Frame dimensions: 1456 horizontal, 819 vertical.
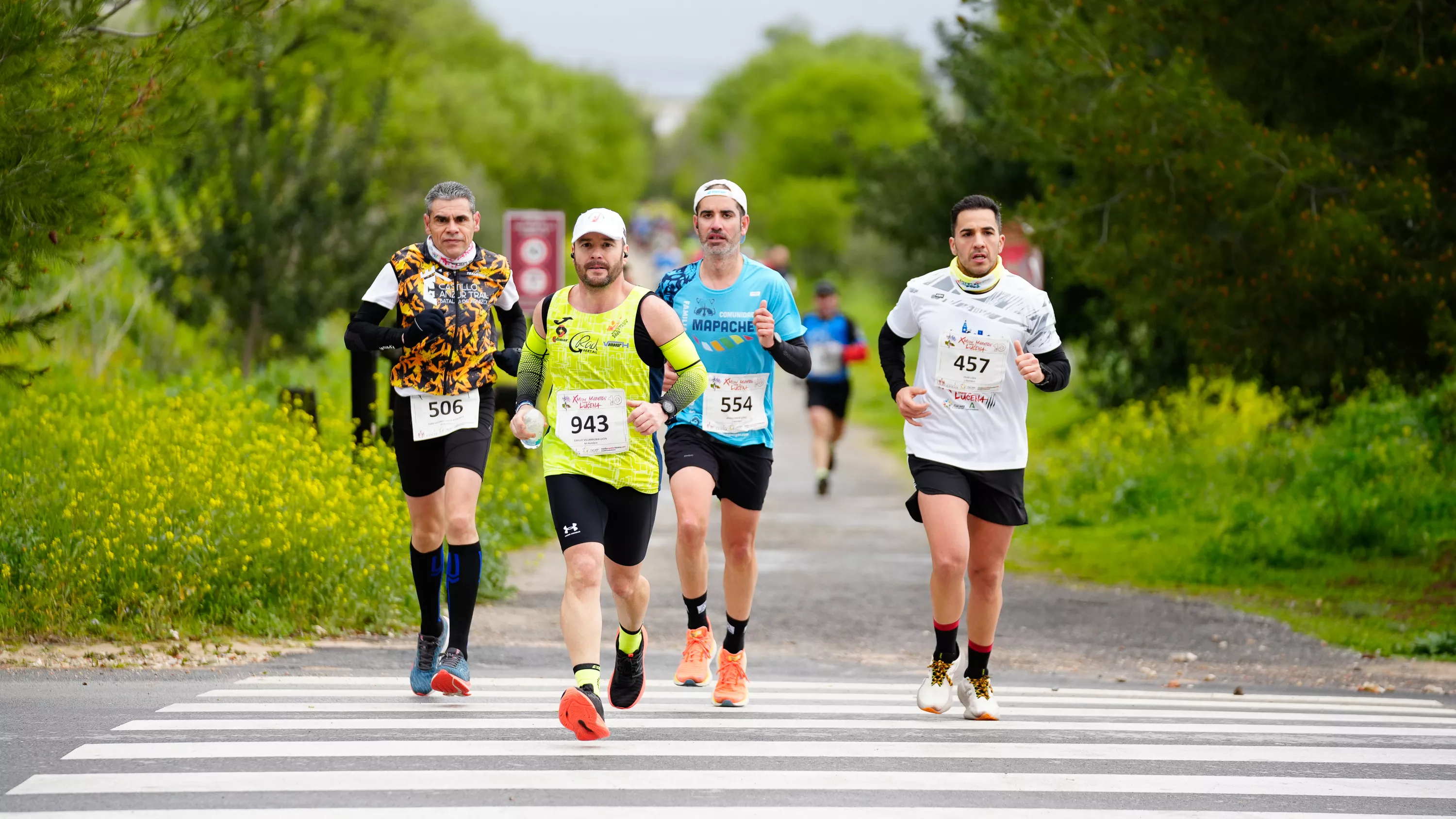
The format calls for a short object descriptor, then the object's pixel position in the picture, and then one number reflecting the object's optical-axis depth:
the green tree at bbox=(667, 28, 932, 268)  84.75
